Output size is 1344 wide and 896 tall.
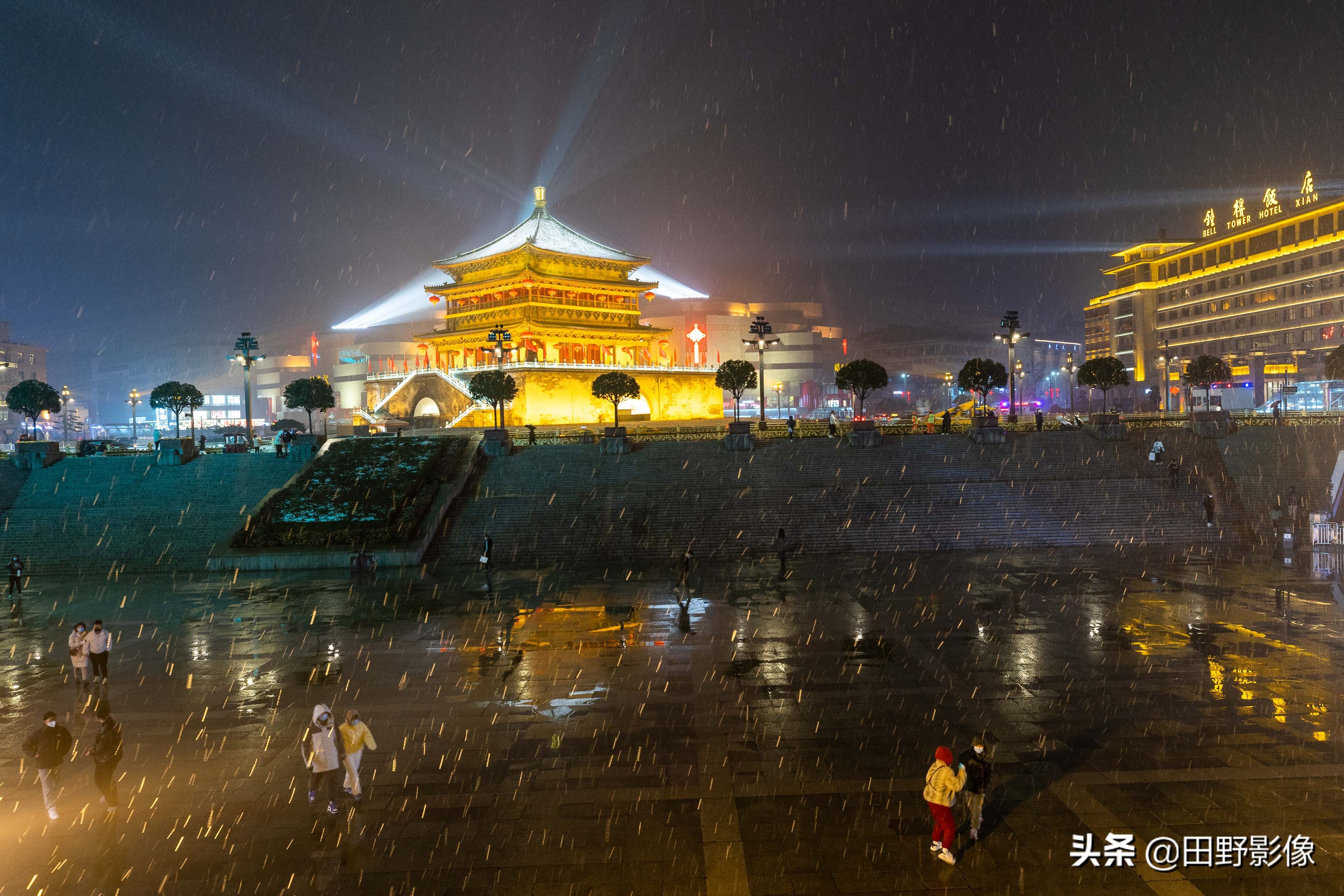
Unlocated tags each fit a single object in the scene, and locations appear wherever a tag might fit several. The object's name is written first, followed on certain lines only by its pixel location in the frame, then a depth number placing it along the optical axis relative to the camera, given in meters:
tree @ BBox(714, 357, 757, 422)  43.88
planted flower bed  25.34
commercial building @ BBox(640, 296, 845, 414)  109.75
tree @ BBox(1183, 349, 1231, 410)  42.38
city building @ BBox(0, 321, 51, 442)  106.50
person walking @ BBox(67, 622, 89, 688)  12.71
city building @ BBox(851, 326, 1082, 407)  135.00
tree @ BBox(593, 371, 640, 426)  40.94
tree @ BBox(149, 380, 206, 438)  44.34
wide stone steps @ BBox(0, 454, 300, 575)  25.75
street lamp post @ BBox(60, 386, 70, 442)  79.31
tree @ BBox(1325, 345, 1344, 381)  38.78
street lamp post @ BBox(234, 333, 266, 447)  38.56
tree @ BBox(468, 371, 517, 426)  40.94
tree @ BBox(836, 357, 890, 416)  40.62
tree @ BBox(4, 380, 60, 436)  38.72
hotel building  67.19
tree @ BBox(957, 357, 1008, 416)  42.22
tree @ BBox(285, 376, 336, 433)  45.72
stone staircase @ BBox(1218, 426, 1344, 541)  28.41
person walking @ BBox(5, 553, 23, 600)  21.02
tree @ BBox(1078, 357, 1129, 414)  40.81
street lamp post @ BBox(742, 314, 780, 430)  37.81
